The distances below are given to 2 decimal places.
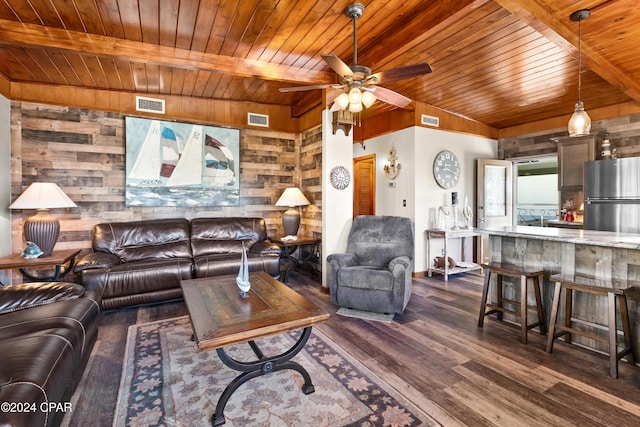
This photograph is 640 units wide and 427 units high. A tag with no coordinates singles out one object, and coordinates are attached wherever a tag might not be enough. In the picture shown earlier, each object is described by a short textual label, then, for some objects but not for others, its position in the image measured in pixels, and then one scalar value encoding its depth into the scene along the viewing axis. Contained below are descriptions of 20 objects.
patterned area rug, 1.75
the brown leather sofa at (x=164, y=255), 3.39
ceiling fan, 2.41
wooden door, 6.87
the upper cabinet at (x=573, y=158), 4.62
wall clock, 5.14
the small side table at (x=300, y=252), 4.51
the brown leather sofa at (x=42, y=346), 1.23
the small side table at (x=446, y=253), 4.76
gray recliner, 3.20
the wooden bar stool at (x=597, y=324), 2.13
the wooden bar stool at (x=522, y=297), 2.67
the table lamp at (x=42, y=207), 3.33
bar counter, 2.33
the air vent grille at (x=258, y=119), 5.08
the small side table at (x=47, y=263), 3.02
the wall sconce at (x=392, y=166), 5.29
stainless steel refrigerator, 3.96
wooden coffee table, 1.71
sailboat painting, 4.30
